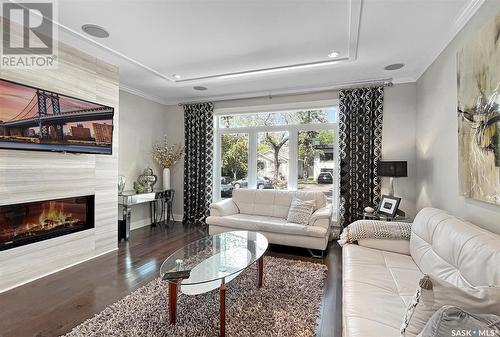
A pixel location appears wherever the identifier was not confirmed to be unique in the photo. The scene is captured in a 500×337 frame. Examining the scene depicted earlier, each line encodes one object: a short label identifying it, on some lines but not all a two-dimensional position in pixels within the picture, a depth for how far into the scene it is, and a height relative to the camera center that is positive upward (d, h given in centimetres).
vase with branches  530 +26
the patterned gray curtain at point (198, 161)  527 +18
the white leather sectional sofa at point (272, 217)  349 -74
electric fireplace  257 -56
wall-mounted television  248 +53
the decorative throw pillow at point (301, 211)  365 -60
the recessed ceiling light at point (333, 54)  319 +145
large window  462 +38
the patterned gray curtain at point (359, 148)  413 +36
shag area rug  189 -116
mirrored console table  419 -69
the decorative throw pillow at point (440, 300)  109 -56
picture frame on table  345 -49
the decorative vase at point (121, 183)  439 -23
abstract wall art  186 +45
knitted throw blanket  259 -62
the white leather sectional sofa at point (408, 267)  137 -78
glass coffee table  195 -81
